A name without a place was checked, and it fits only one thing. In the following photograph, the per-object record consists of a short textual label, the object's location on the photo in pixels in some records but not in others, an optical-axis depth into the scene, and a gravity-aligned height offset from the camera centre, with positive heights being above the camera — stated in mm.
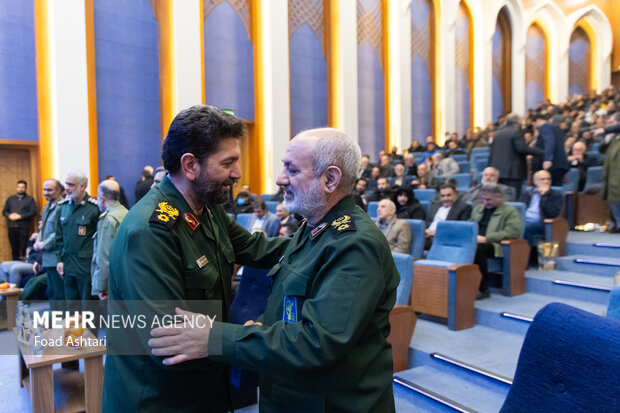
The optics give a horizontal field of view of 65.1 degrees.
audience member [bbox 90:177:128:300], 3404 -289
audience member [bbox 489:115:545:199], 5594 +323
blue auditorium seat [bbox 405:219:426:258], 4266 -473
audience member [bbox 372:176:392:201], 6238 -75
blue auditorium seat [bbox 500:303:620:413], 835 -340
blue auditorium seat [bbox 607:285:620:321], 1134 -293
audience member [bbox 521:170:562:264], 4703 -272
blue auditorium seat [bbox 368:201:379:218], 5496 -271
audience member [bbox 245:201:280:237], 5258 -363
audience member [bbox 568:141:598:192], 6062 +259
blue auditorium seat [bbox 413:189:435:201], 6004 -122
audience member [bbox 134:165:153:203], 6873 +129
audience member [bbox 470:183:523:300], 4051 -372
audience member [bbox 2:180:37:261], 7000 -313
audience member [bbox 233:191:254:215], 6740 -216
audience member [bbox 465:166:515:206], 4980 -85
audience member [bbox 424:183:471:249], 4684 -258
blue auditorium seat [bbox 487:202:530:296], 3977 -695
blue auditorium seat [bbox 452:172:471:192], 6977 +34
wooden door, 7363 +314
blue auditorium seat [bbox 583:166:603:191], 5836 +49
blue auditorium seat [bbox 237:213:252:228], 5868 -361
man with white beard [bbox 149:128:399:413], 1001 -280
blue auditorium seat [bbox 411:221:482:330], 3500 -709
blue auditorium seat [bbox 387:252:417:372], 2941 -818
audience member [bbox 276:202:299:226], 5262 -310
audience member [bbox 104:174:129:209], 7170 -84
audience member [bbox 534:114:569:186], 5781 +333
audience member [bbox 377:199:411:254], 4113 -368
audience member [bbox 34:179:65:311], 4102 -430
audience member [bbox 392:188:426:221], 5152 -229
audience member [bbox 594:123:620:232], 4805 +37
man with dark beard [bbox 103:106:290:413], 1120 -168
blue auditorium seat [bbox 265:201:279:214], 6753 -259
